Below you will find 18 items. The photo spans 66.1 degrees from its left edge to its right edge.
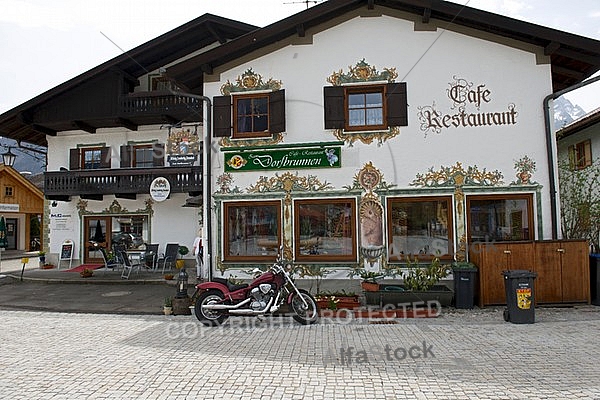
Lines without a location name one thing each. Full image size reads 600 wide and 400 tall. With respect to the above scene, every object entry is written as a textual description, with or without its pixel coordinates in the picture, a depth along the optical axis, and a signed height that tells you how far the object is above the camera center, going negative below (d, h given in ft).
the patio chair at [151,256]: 50.95 -2.71
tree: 36.78 +0.90
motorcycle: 26.61 -4.02
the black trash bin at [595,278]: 30.68 -3.53
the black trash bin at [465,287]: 30.45 -3.94
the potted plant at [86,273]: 47.90 -4.16
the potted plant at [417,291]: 29.94 -4.15
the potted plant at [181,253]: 52.54 -2.48
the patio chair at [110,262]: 48.98 -3.16
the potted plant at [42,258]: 57.52 -3.04
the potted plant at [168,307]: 30.73 -5.04
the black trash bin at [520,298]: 26.37 -4.10
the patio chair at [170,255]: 52.26 -2.67
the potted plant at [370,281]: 30.45 -3.57
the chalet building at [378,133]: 35.47 +7.71
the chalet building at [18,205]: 96.02 +6.22
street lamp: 55.67 +9.37
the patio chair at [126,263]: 46.80 -3.15
